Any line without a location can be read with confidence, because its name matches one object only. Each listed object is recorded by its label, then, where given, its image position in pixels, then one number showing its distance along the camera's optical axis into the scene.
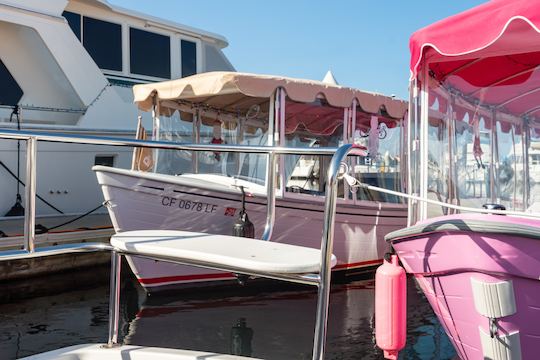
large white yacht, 8.95
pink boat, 3.00
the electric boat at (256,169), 6.29
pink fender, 2.48
